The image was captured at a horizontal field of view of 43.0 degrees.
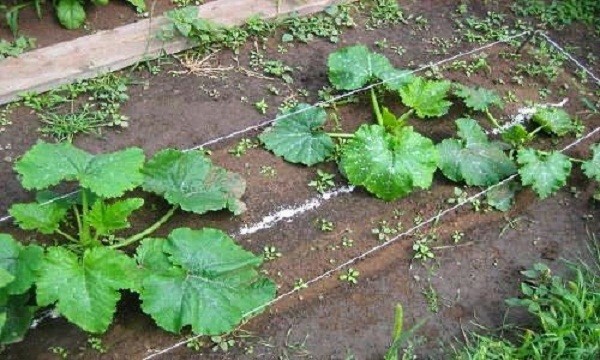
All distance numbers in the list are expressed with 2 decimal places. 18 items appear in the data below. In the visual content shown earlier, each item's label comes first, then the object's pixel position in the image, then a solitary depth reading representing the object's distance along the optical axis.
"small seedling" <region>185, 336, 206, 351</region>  3.17
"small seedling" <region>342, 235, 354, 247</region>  3.63
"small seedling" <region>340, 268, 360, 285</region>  3.51
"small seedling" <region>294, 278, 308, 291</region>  3.43
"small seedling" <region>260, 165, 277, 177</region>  3.85
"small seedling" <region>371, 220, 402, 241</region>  3.68
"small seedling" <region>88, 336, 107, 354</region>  3.10
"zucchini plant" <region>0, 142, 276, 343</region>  2.93
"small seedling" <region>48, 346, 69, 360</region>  3.07
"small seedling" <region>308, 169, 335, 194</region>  3.85
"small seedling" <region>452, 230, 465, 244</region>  3.75
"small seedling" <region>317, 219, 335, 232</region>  3.68
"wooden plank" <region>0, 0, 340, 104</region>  3.99
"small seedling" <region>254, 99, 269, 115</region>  4.12
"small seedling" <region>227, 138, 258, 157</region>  3.90
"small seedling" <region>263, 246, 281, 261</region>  3.53
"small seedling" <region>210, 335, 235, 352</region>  3.18
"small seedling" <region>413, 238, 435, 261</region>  3.64
